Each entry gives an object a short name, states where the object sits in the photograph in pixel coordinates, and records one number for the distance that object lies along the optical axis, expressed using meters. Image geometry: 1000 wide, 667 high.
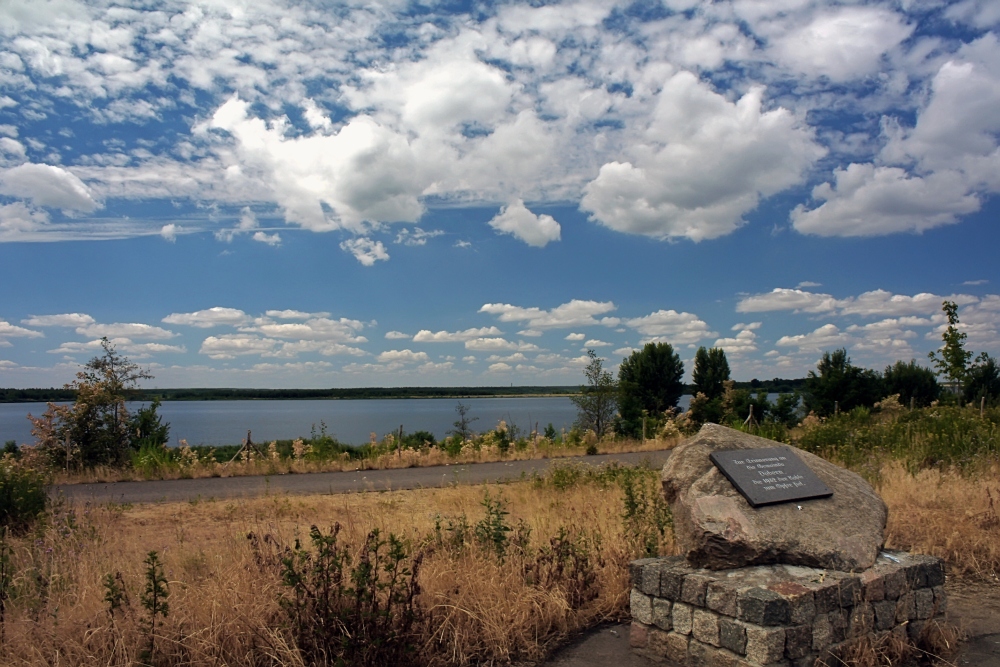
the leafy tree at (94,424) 17.50
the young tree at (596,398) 34.88
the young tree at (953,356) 25.11
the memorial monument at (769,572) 4.56
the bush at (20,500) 8.52
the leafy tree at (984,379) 26.70
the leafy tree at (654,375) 51.19
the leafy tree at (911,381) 55.91
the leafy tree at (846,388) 49.72
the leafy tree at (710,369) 55.34
